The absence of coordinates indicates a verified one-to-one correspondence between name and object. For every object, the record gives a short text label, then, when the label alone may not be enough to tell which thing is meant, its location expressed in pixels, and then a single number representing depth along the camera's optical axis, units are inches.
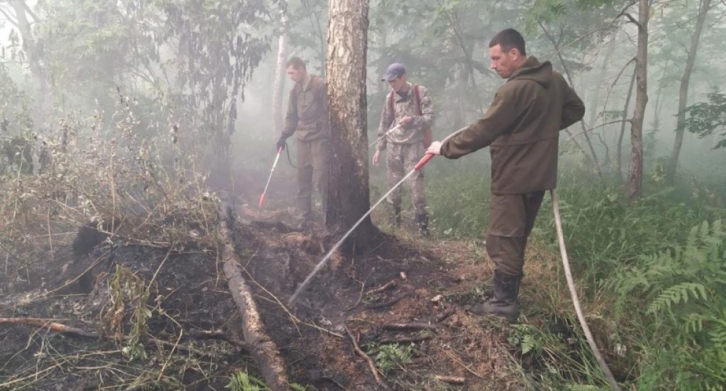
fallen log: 101.7
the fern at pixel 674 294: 101.1
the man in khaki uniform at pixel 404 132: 226.7
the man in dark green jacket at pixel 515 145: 120.0
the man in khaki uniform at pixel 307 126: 275.6
